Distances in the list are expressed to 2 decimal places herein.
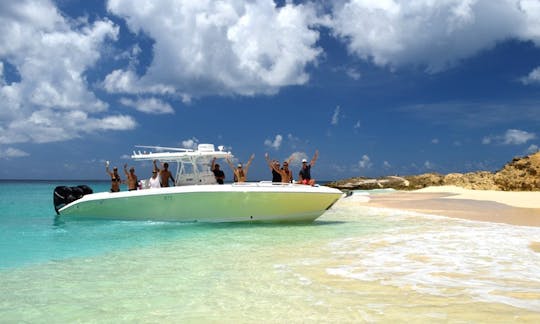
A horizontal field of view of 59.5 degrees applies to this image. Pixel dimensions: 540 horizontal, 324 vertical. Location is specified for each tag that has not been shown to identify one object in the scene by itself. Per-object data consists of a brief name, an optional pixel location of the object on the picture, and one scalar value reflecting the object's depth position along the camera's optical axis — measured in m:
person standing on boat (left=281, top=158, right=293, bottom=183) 14.66
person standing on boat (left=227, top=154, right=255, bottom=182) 14.86
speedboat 13.45
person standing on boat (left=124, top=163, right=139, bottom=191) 16.27
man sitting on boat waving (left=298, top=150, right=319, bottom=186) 14.76
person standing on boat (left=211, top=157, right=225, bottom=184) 15.15
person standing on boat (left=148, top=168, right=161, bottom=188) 15.24
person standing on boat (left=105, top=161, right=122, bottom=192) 16.80
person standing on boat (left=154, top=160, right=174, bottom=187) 15.09
